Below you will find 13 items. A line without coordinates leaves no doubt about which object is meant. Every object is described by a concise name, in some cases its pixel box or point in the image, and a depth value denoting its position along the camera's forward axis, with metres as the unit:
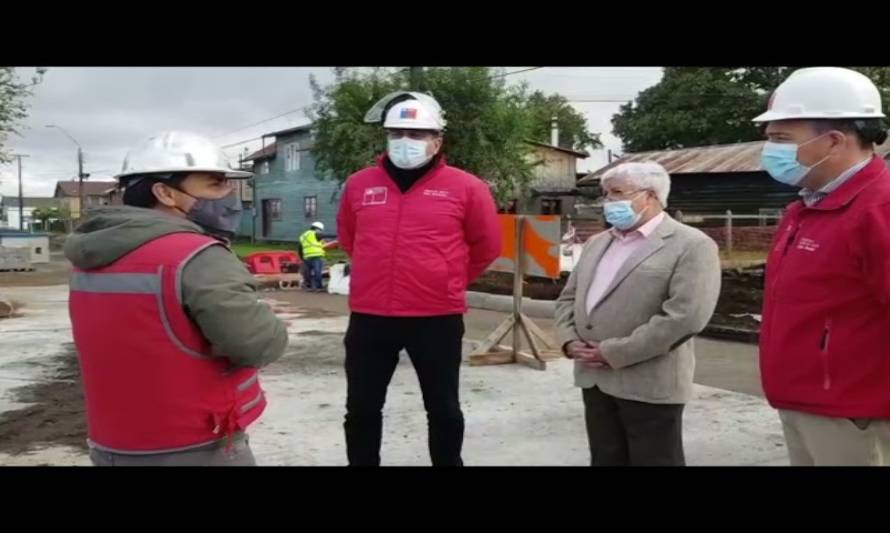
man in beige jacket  3.29
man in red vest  2.23
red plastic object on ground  19.42
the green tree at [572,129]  70.57
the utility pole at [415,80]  20.57
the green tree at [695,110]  47.00
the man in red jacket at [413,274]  3.96
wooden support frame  8.03
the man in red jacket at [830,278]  2.42
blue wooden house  40.91
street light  45.88
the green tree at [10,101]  15.30
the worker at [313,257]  17.65
